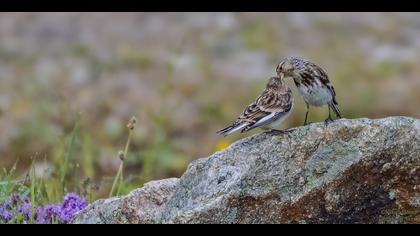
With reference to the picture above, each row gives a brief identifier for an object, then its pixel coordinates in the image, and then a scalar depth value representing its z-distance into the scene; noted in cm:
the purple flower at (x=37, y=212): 1292
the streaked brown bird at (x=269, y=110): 1328
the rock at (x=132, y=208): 1236
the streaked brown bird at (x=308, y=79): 1501
